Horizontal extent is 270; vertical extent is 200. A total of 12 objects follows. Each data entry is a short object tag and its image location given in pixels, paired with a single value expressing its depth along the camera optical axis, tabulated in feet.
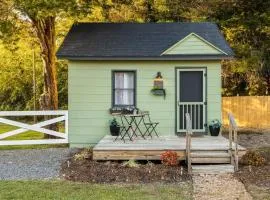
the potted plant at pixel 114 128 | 43.52
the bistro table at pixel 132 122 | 41.91
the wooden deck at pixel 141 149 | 35.94
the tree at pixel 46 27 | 45.30
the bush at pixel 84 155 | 36.99
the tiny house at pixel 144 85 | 43.83
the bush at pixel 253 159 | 35.13
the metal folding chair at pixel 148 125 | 43.59
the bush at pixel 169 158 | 34.63
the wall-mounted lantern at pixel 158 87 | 43.98
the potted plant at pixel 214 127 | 43.27
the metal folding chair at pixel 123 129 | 42.91
